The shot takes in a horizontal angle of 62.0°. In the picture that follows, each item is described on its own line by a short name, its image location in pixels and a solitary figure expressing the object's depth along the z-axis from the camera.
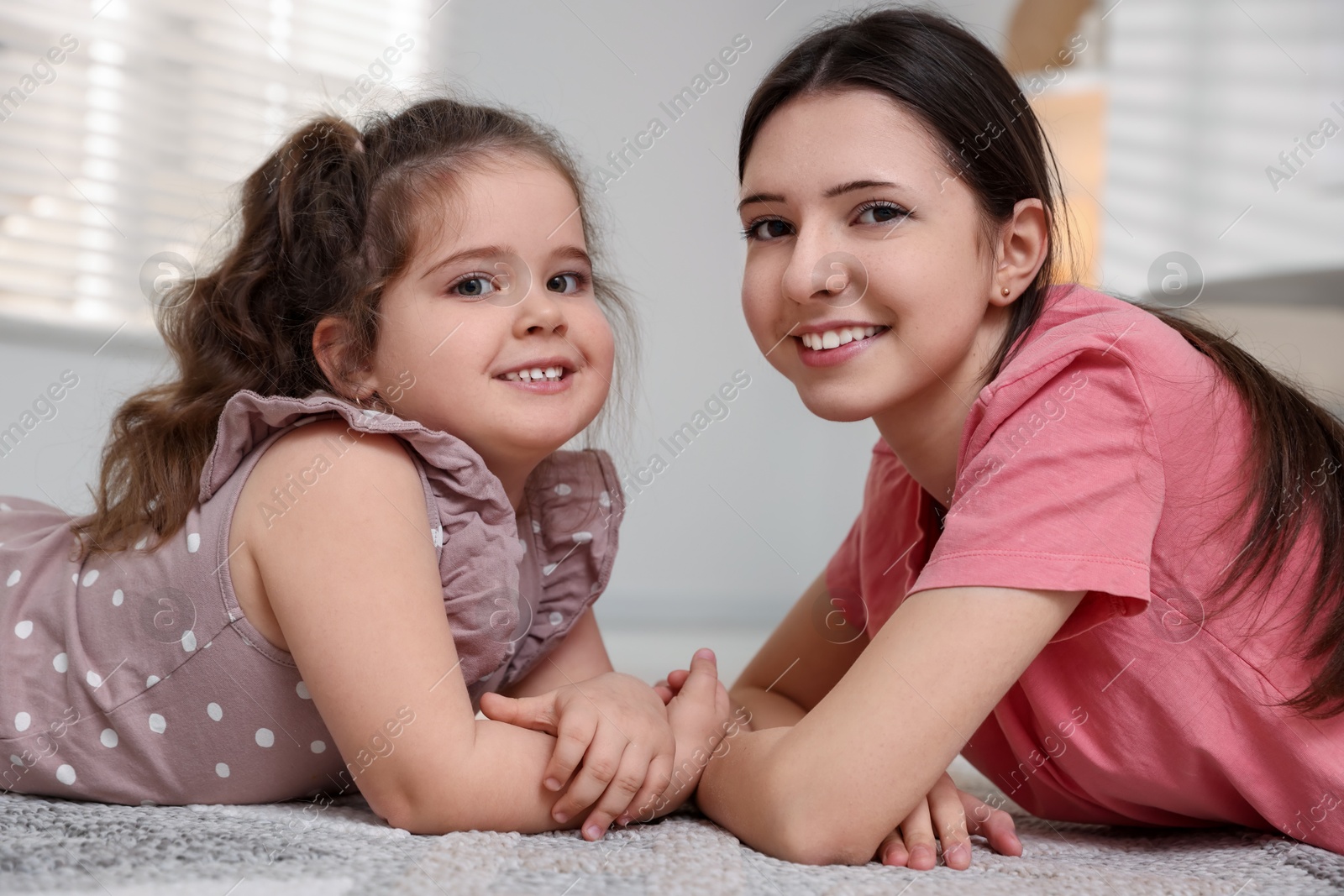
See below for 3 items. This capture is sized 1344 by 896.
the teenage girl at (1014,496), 0.68
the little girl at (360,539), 0.73
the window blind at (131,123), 1.88
